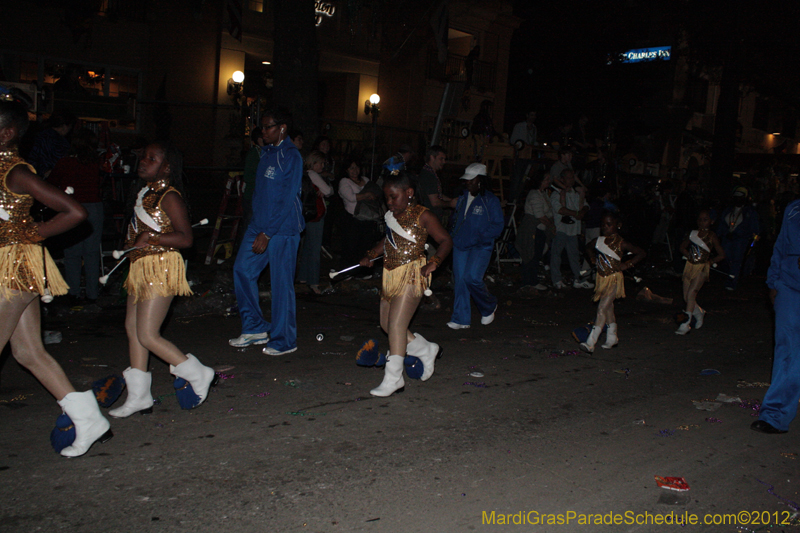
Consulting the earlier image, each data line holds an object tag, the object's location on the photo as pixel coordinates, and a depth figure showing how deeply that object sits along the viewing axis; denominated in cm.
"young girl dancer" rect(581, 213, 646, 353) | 739
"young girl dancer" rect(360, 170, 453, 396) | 537
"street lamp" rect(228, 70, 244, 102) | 2019
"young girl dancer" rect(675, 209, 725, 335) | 872
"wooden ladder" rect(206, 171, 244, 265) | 1038
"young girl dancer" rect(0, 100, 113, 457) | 389
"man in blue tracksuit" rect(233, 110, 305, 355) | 627
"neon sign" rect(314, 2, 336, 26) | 2123
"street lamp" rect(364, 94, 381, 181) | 2368
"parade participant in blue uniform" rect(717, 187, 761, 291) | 1327
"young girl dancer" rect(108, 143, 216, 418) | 451
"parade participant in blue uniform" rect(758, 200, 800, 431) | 499
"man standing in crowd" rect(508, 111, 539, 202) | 1449
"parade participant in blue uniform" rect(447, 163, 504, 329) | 810
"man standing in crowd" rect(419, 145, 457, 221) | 825
